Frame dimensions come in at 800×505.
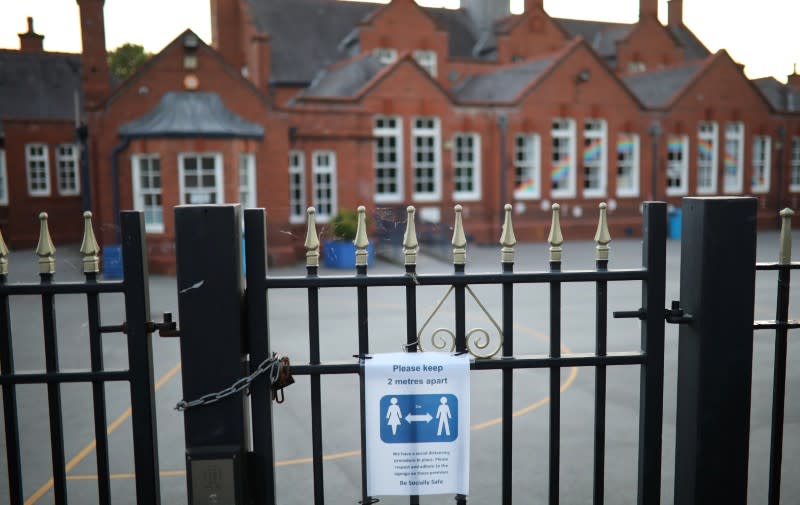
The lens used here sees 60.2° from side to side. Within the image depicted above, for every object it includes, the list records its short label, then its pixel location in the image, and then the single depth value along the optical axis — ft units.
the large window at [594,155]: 98.02
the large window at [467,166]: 93.66
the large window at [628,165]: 99.91
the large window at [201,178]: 67.82
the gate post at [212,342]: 9.30
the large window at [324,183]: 78.59
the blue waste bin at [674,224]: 87.97
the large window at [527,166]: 95.09
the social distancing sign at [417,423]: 9.76
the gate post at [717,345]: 10.03
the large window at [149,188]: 68.08
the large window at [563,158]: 96.68
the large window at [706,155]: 104.17
